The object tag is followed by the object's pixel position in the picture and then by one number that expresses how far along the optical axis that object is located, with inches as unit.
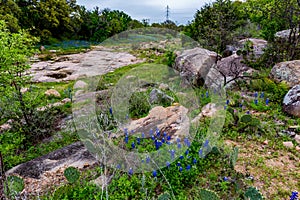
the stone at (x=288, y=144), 149.0
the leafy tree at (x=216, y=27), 362.0
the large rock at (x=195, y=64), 274.0
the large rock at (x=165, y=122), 163.0
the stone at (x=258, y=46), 326.3
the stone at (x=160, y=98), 218.1
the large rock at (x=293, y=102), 184.1
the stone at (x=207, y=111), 181.9
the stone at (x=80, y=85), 286.5
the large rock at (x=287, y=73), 219.5
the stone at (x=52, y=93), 285.1
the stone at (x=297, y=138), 154.9
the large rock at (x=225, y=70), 255.9
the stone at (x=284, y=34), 348.5
